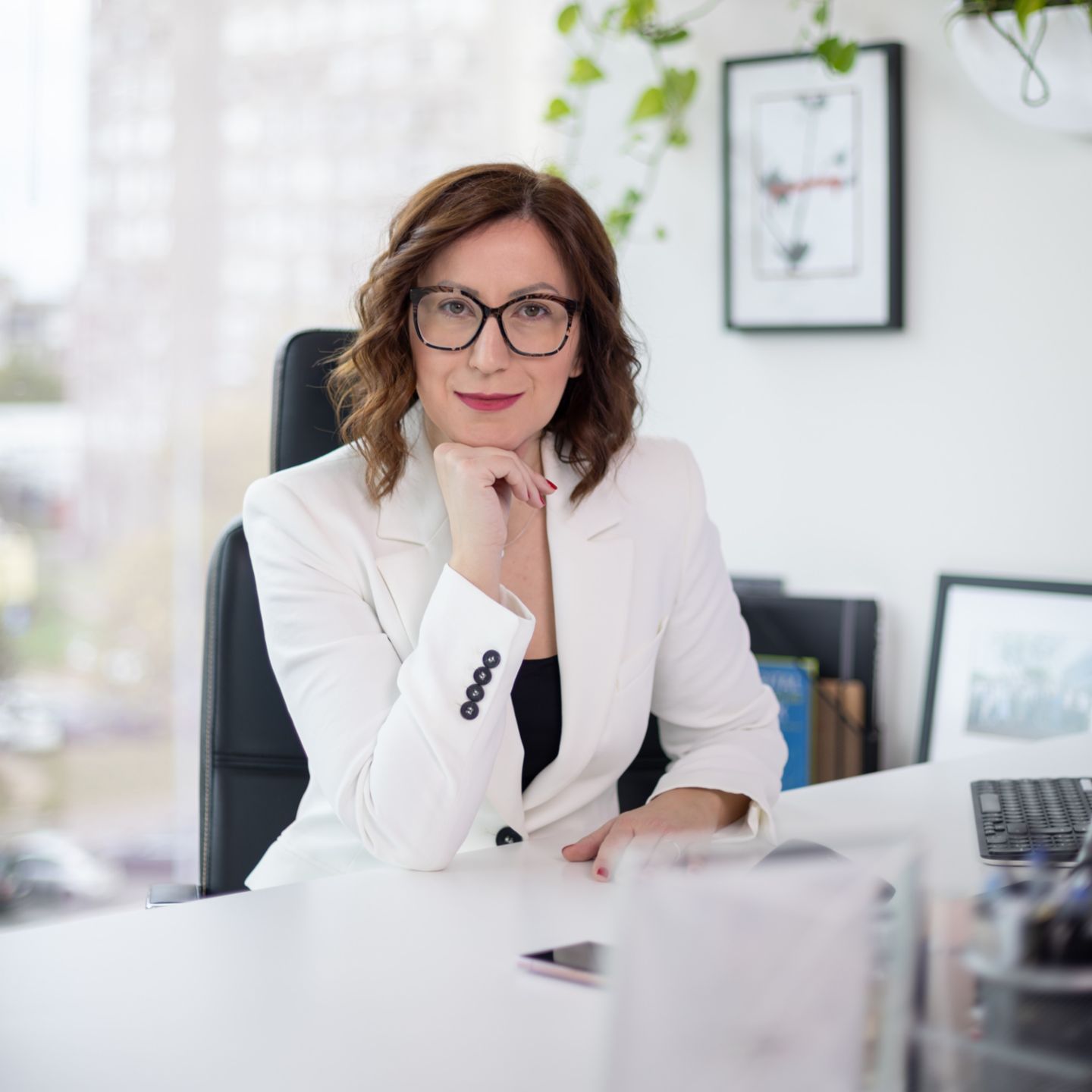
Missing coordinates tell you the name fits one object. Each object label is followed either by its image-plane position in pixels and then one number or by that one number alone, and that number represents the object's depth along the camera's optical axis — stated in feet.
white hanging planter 7.12
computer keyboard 4.32
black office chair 5.27
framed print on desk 7.54
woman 4.43
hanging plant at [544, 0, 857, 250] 8.50
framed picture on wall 8.03
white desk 2.64
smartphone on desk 3.11
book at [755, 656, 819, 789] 7.93
